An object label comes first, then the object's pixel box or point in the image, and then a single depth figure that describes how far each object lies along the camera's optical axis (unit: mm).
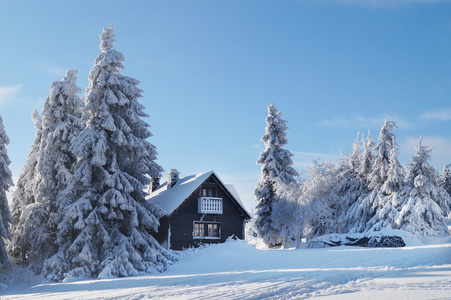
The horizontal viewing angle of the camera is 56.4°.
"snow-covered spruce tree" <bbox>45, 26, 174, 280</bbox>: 25156
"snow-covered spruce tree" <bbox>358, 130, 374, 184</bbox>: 42469
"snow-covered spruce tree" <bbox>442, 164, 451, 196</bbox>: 62306
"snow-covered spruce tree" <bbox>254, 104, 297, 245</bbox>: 38750
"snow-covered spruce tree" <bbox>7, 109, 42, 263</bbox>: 31677
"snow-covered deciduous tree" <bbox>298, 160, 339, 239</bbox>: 36288
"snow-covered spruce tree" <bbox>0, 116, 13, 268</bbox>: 28547
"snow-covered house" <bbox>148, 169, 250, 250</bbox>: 35438
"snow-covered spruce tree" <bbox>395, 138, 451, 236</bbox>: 35656
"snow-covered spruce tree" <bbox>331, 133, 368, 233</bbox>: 42453
